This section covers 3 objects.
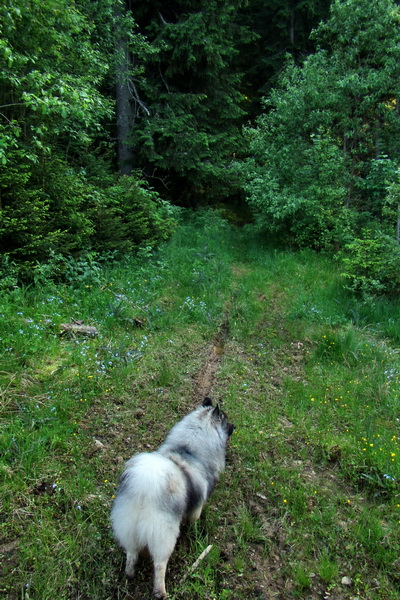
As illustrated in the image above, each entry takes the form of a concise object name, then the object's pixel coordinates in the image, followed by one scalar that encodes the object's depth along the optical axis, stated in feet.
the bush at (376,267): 20.76
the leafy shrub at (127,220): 22.58
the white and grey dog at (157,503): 7.02
